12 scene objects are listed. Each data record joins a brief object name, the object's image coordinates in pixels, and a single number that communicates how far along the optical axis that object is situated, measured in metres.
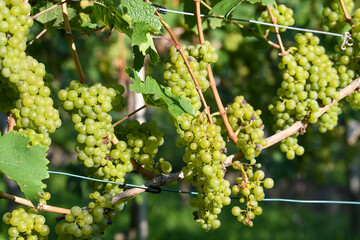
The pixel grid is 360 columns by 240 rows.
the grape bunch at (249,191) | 1.26
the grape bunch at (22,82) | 1.20
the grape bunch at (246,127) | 1.29
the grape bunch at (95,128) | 1.26
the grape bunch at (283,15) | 1.41
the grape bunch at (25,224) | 1.22
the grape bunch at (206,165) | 1.24
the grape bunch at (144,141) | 1.30
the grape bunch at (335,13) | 1.42
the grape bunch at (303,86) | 1.36
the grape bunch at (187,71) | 1.28
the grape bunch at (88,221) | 1.24
